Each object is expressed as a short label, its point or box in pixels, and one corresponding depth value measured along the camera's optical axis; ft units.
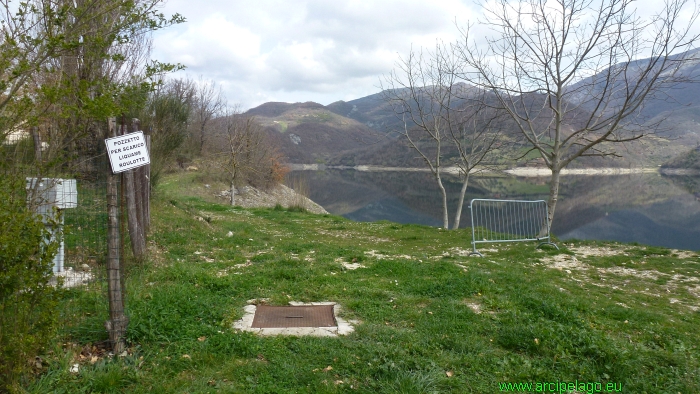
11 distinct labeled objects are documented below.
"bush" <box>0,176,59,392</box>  10.21
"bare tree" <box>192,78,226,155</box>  119.00
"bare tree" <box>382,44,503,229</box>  62.28
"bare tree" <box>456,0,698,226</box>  37.93
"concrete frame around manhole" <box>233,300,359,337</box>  15.34
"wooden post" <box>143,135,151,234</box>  27.55
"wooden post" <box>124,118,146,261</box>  19.45
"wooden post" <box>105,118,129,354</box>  13.58
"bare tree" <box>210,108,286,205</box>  99.96
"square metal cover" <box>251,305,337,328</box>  16.30
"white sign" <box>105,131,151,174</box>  13.42
